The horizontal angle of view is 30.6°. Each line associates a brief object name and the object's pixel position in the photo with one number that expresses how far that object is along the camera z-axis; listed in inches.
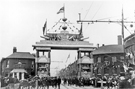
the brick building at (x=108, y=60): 2096.0
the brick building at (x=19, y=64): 2167.4
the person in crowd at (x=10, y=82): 943.3
